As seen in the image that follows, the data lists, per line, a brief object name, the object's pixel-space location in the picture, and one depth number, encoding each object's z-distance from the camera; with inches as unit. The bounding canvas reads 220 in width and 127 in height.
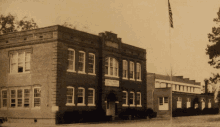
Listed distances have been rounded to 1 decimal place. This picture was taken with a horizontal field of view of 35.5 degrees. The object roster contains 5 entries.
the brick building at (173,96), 2185.0
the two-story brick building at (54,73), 1219.2
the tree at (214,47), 1539.4
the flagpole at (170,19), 835.1
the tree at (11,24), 1921.8
